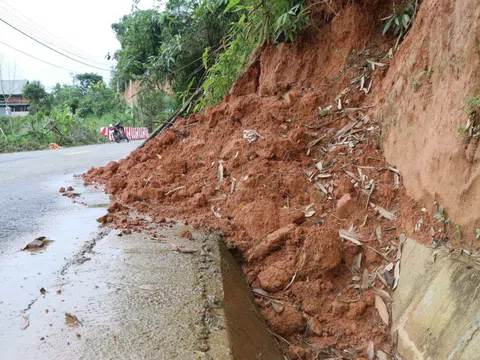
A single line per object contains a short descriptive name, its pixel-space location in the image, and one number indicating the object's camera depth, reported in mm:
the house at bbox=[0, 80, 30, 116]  39062
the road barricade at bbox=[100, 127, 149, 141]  22491
